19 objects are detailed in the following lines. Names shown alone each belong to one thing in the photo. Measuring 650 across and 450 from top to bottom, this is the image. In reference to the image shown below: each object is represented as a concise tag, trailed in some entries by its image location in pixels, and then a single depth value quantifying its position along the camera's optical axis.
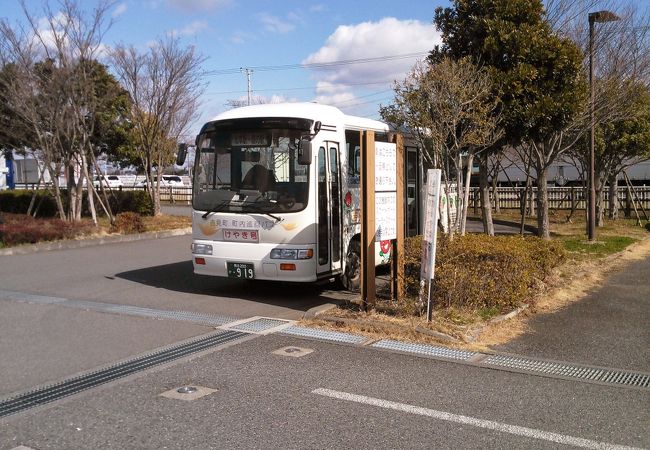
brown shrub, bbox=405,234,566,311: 7.75
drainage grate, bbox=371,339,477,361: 6.32
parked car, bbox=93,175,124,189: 51.38
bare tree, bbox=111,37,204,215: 20.50
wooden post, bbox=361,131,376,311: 7.63
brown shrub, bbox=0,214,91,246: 16.03
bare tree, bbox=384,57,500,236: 9.37
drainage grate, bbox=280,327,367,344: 6.91
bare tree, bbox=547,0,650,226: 14.53
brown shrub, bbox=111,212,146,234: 18.58
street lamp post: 13.85
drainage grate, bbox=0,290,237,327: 8.12
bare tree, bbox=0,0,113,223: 17.30
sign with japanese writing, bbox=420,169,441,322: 7.07
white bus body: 8.76
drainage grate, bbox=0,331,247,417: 5.11
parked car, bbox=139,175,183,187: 51.83
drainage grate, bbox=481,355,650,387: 5.61
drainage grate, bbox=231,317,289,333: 7.50
